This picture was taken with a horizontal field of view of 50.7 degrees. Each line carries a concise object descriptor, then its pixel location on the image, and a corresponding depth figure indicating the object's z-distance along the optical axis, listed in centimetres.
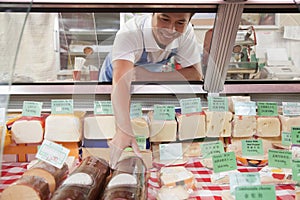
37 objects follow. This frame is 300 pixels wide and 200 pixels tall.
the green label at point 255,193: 83
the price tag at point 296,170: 107
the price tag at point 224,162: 111
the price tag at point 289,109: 151
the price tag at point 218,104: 144
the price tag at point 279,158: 116
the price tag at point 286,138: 142
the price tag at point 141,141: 132
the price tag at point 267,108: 147
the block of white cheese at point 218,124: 145
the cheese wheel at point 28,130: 141
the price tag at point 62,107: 142
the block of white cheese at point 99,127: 134
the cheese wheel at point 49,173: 103
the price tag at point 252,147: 129
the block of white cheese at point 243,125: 148
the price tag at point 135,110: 138
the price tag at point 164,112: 144
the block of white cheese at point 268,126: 149
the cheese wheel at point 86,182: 88
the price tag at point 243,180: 91
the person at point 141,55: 118
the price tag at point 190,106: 141
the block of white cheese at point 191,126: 140
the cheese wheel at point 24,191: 92
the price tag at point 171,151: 134
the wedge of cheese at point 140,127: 132
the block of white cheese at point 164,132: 141
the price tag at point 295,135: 125
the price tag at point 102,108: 139
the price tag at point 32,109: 145
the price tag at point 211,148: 121
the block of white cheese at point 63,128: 138
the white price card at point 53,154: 111
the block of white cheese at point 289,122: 147
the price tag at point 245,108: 150
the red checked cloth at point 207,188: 111
